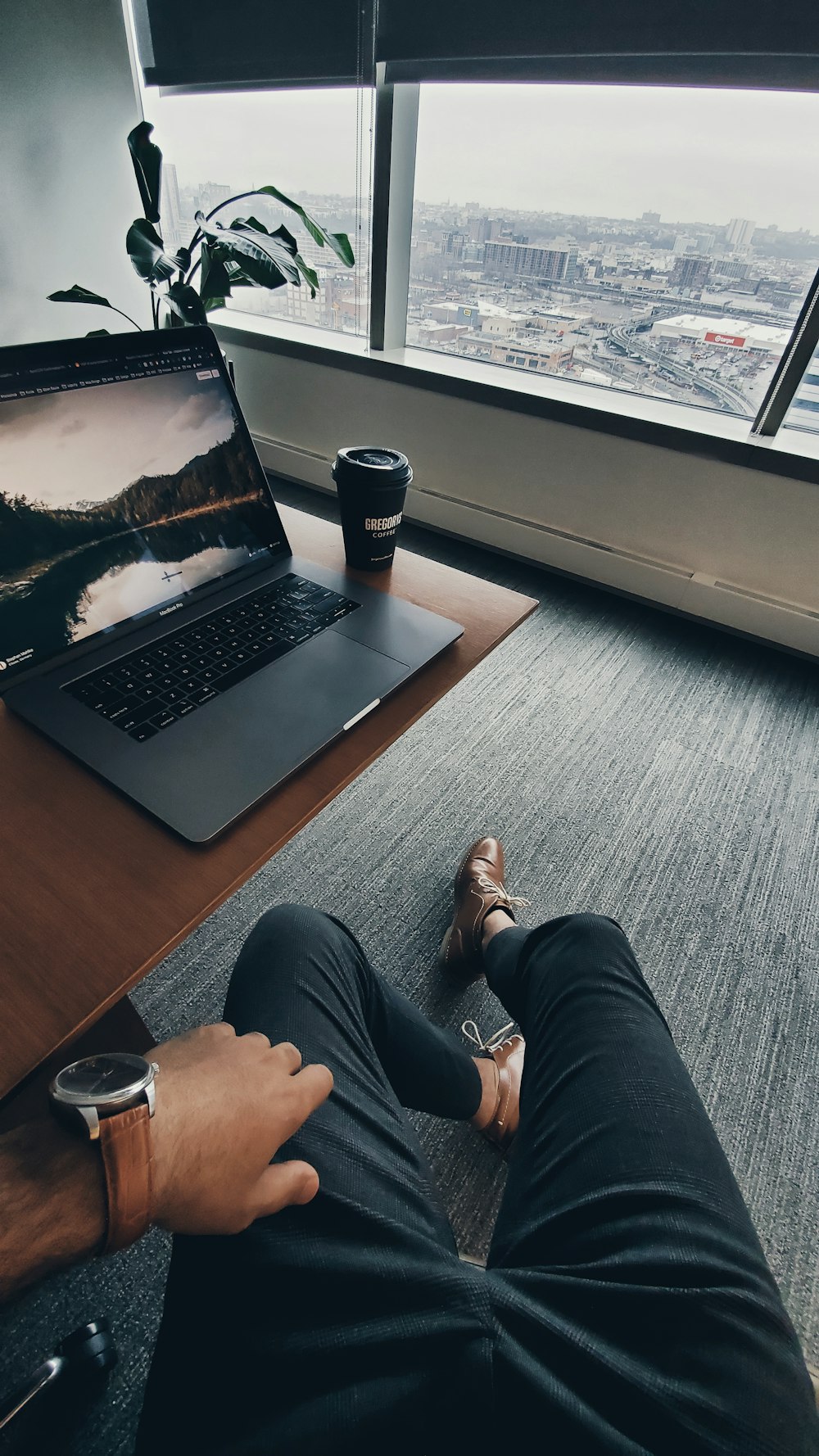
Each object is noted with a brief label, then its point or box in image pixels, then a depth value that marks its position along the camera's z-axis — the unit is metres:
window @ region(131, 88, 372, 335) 2.26
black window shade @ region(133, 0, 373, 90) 2.03
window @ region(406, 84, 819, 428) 1.71
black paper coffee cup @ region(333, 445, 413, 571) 0.83
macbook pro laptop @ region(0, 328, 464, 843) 0.60
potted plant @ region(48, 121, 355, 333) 1.96
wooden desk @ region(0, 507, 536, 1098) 0.45
